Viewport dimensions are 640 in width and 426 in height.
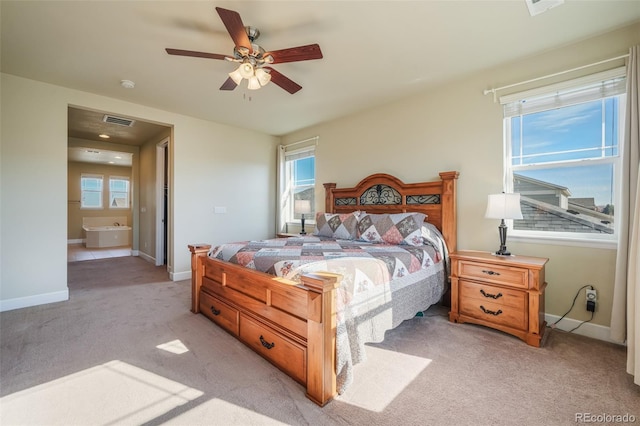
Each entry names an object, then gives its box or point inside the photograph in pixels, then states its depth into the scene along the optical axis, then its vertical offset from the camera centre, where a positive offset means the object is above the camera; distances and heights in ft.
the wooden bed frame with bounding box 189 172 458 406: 5.06 -2.26
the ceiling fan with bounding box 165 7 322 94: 6.15 +3.92
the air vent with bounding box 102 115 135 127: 14.00 +4.74
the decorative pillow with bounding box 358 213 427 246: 9.57 -0.68
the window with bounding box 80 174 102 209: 28.55 +1.74
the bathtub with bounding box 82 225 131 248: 25.82 -2.75
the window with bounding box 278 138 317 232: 16.81 +1.88
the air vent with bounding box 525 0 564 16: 6.44 +4.97
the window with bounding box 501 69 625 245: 7.77 +1.76
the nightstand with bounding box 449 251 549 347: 7.25 -2.36
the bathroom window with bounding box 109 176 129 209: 30.30 +1.76
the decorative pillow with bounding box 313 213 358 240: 11.18 -0.70
